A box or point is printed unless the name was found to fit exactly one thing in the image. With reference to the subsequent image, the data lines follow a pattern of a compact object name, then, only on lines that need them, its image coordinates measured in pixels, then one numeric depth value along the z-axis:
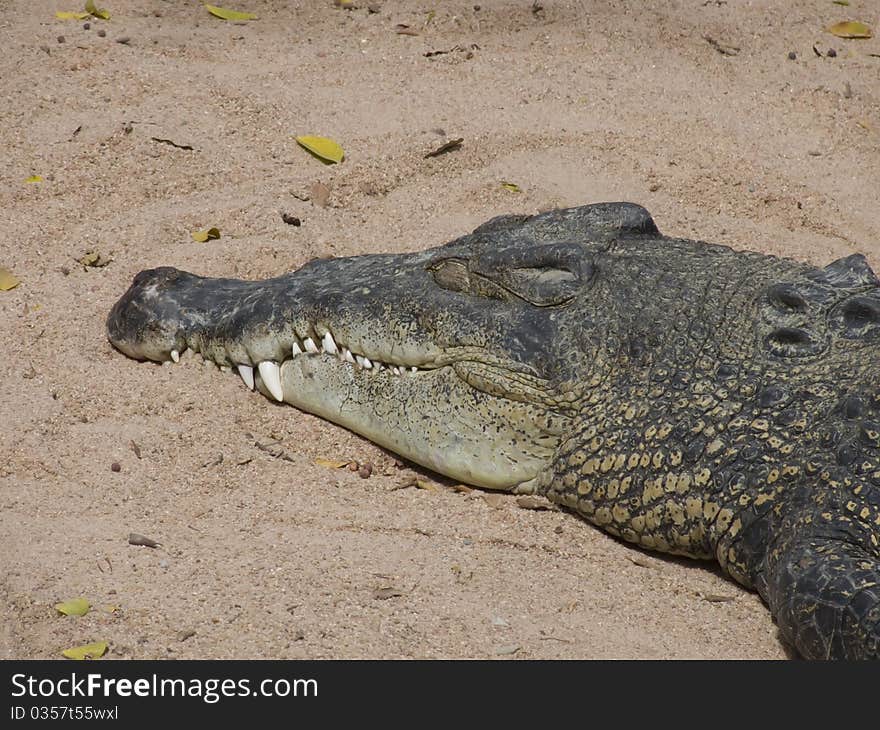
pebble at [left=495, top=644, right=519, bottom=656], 7.46
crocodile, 7.87
